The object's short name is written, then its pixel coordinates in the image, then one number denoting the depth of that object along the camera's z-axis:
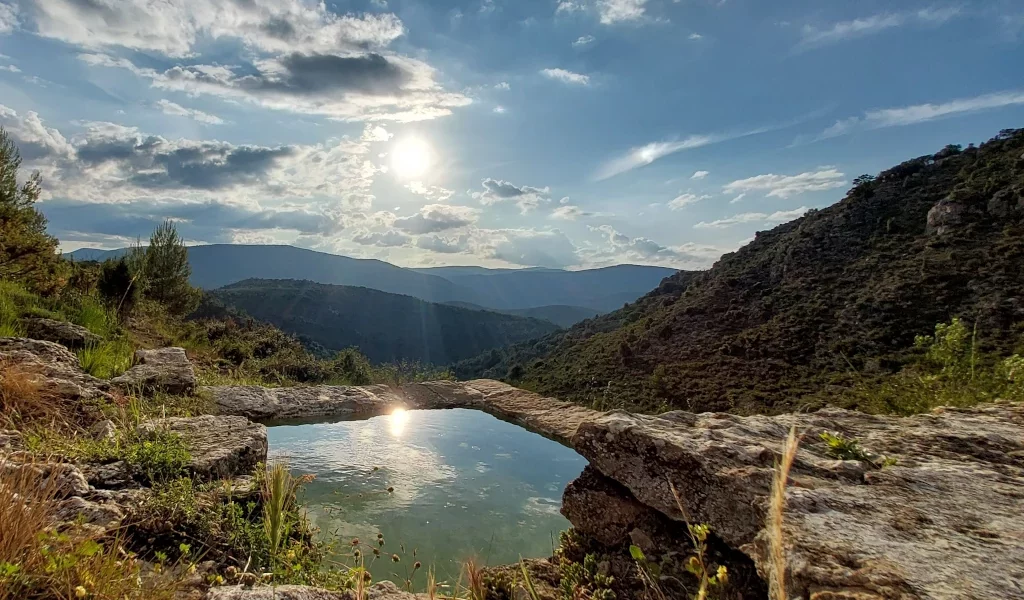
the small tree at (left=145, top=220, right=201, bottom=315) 14.91
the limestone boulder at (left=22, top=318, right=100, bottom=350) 5.29
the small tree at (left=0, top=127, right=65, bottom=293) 6.45
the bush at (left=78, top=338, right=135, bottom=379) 4.63
